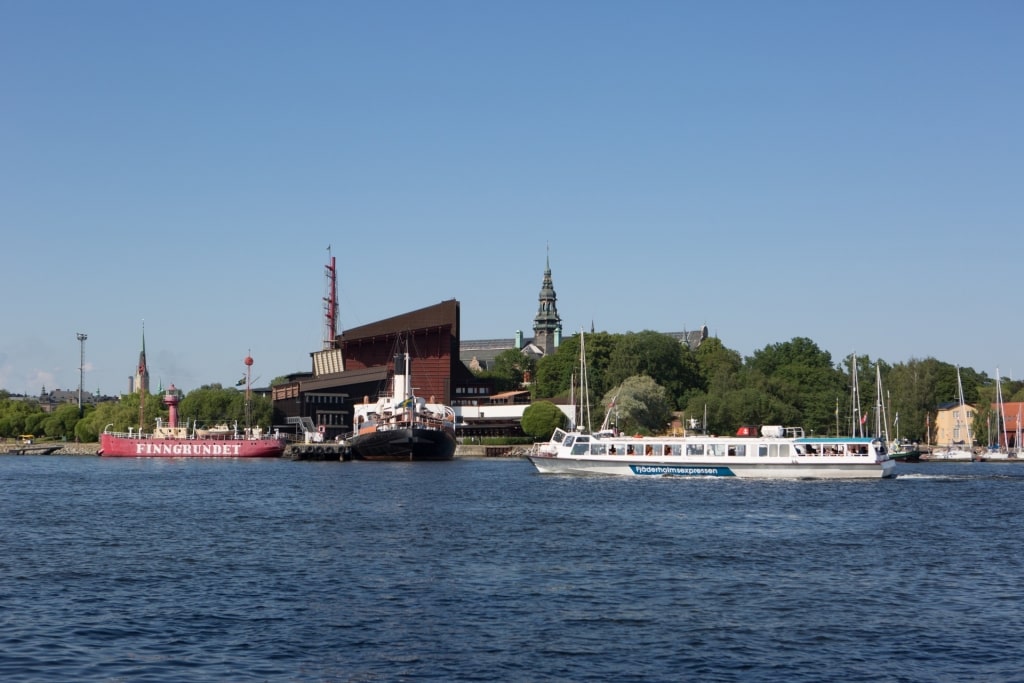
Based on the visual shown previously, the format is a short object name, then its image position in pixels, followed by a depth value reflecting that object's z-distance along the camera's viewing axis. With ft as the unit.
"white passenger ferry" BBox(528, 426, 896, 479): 274.98
